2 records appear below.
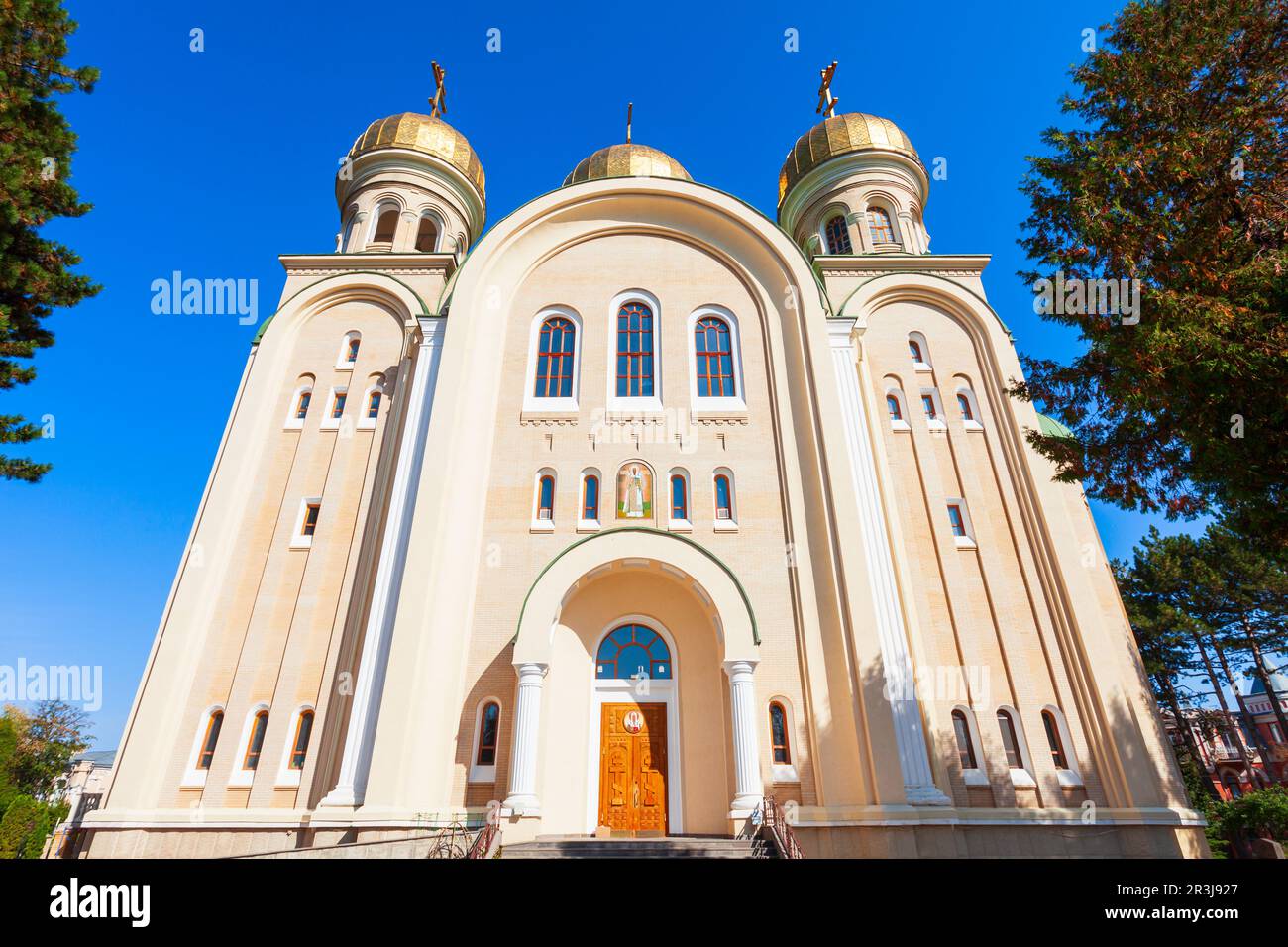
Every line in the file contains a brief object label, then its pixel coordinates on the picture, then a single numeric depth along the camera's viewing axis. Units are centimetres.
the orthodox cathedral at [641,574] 1052
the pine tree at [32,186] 880
